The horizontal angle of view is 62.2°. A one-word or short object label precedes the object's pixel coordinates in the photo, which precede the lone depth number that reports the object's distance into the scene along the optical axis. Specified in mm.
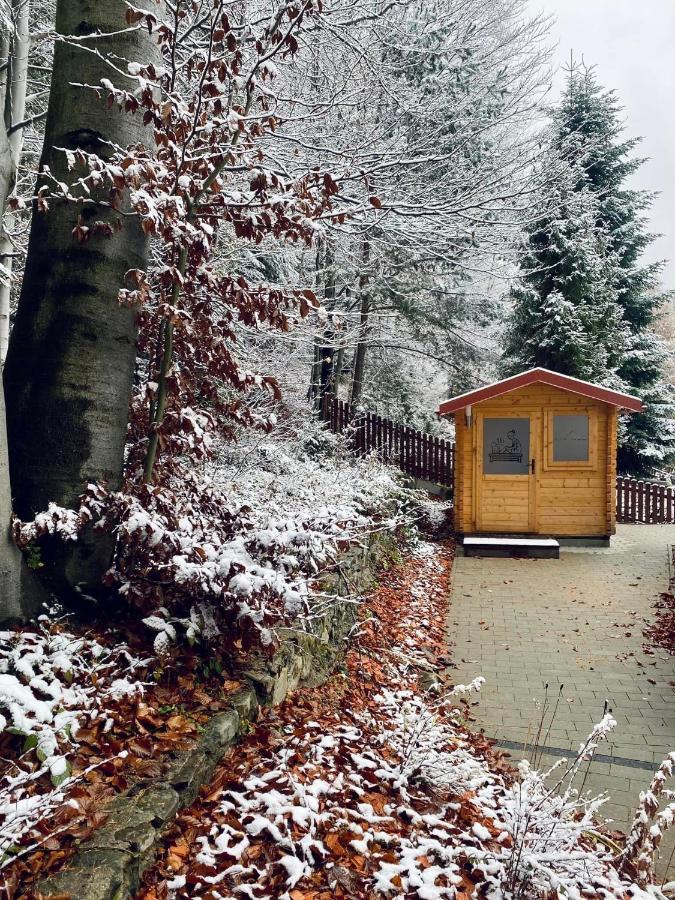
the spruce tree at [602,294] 15203
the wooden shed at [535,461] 10320
